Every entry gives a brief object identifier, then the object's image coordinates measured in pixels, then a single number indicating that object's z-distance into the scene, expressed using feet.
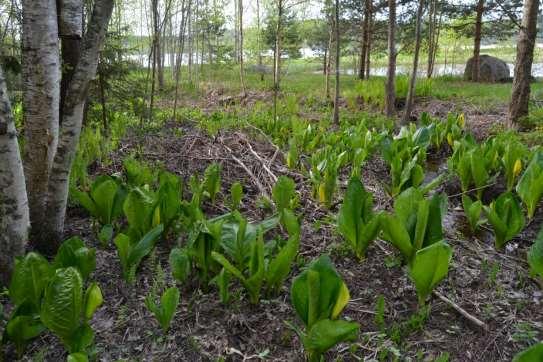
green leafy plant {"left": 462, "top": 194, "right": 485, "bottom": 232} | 10.24
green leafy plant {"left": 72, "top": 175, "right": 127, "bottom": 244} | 9.87
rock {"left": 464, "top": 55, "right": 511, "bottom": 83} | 55.31
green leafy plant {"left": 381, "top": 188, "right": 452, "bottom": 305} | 7.07
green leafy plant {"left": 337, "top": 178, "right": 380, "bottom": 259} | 8.71
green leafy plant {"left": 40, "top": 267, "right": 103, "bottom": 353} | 5.85
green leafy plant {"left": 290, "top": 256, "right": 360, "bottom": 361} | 6.06
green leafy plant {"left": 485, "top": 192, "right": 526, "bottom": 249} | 9.41
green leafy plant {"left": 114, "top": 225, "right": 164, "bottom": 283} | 8.01
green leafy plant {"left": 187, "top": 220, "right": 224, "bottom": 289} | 7.85
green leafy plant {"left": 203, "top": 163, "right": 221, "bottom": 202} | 12.05
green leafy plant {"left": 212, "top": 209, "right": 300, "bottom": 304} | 7.07
